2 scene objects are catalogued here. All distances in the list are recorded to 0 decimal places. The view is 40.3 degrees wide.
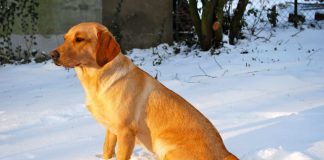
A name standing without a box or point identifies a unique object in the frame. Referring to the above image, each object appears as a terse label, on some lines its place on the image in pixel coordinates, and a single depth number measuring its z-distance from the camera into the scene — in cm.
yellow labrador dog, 290
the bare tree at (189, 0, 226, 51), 885
